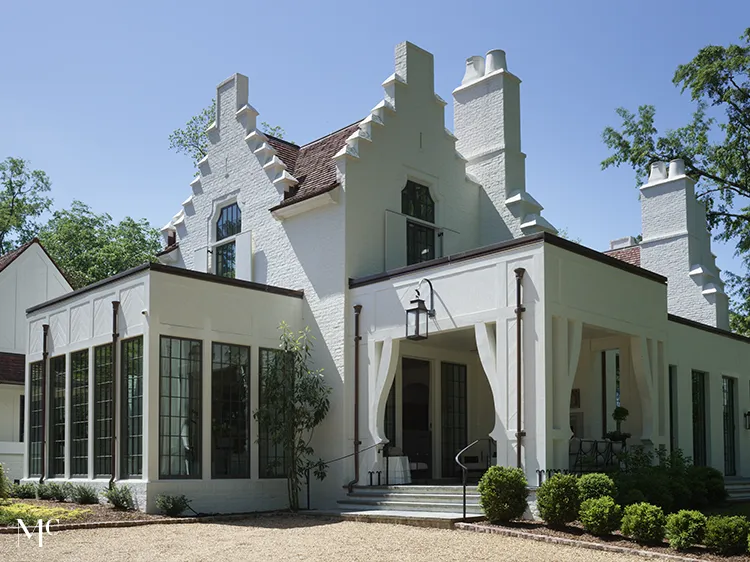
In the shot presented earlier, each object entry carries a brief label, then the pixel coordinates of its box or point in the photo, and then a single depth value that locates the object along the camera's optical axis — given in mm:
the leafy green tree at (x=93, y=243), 42438
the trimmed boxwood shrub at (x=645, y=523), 11758
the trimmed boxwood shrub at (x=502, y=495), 13508
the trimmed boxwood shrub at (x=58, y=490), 18016
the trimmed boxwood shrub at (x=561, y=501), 13047
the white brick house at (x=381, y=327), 15594
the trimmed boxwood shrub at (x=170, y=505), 15781
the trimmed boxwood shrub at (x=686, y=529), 11328
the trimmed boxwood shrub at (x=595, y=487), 13102
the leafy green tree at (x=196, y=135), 38500
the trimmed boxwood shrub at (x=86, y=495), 17234
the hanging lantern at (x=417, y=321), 16484
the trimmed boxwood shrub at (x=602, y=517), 12273
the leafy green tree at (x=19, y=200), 45188
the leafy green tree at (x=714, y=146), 29414
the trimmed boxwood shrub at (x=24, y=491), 19203
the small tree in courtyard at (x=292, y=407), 17375
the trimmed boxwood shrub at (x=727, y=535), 11000
